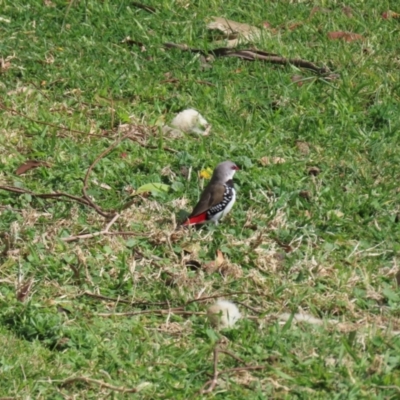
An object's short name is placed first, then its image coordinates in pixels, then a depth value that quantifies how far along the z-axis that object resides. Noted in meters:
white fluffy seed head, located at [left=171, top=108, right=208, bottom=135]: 13.16
